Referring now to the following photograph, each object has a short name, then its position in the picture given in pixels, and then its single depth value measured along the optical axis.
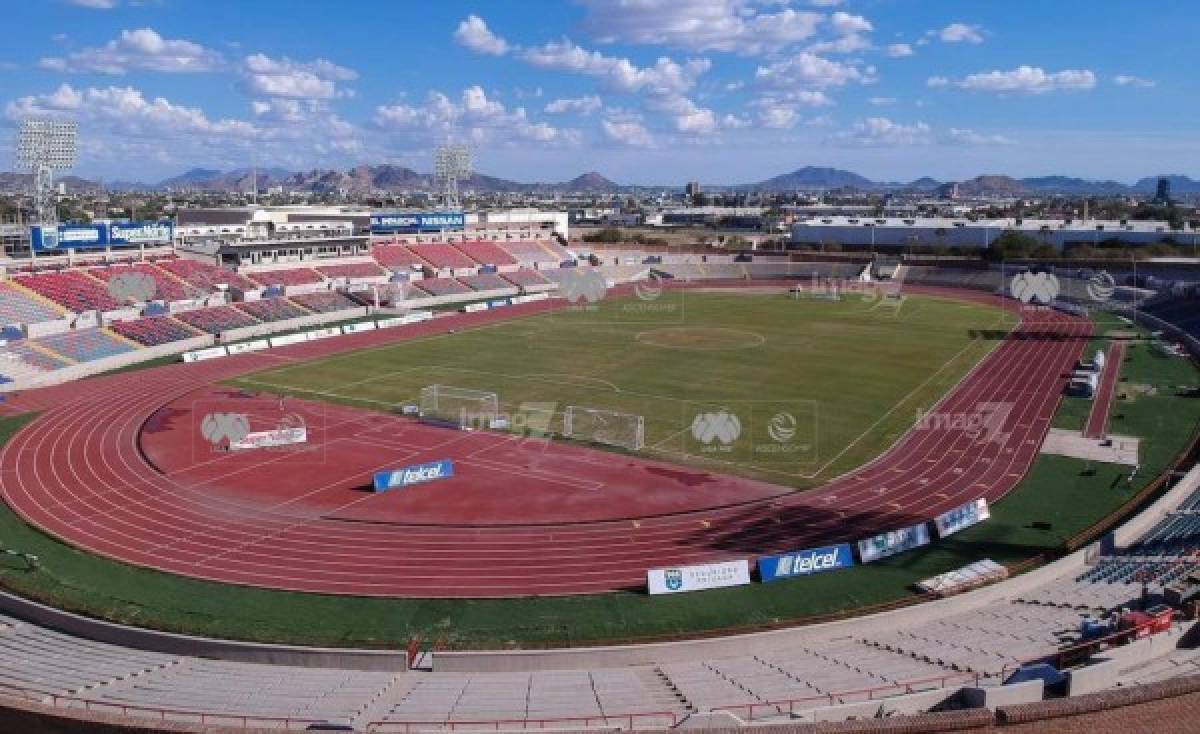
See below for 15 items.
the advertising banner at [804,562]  25.91
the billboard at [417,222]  96.38
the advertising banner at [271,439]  39.25
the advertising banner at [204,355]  58.75
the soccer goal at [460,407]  42.88
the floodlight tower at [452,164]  116.62
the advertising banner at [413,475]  33.56
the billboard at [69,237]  65.56
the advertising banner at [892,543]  26.94
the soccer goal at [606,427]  39.38
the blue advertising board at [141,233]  71.06
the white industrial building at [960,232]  106.88
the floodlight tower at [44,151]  70.25
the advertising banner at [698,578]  25.19
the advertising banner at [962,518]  28.78
